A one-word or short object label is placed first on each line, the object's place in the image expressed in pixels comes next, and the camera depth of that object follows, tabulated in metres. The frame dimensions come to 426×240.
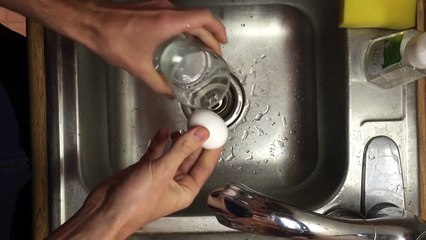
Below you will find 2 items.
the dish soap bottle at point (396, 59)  0.65
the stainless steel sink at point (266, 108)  0.74
